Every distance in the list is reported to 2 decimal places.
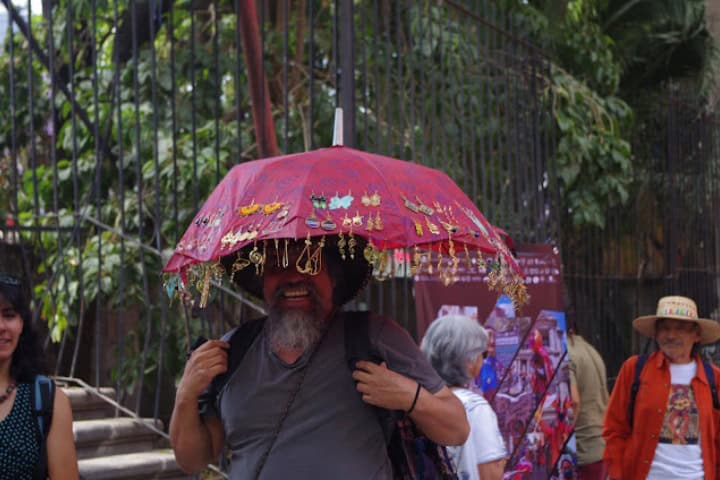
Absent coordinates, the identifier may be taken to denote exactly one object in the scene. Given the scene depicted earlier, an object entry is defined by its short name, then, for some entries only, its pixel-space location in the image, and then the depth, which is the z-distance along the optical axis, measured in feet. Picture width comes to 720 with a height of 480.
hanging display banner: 17.63
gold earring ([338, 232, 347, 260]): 9.84
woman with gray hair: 13.15
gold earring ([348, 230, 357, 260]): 9.81
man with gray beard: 10.39
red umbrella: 9.66
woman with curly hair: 10.81
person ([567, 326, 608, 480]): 23.07
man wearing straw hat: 19.35
